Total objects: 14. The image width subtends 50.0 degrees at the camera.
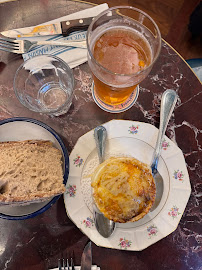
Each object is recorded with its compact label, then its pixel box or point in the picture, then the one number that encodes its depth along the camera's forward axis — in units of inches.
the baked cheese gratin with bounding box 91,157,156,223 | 11.1
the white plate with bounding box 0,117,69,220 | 11.1
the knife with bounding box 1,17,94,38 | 13.0
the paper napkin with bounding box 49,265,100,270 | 11.5
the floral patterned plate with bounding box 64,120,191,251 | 11.6
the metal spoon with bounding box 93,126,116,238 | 11.5
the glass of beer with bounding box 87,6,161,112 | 10.6
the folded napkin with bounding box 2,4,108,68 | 13.1
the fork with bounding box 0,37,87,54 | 12.8
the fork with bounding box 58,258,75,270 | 11.5
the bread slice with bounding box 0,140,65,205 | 10.5
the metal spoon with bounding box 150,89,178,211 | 12.0
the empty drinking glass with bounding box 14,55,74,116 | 12.3
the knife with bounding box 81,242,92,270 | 11.4
